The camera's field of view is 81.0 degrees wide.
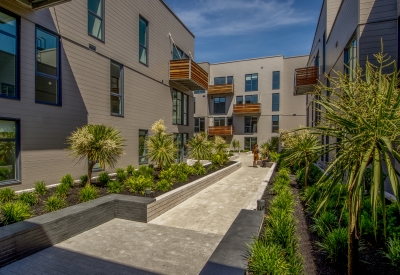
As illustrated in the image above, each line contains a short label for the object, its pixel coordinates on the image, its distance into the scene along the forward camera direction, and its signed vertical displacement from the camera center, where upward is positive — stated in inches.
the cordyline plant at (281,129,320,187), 329.7 -9.0
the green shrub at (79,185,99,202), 244.1 -63.5
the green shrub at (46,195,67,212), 214.2 -65.3
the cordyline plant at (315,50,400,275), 90.3 +1.0
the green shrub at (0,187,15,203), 236.8 -62.7
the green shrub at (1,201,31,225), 181.8 -62.8
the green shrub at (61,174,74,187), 303.0 -60.1
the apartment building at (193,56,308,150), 1061.1 +165.3
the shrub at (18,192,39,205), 229.3 -64.1
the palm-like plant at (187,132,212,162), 522.9 -29.2
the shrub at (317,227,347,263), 131.2 -63.0
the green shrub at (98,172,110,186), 325.4 -62.6
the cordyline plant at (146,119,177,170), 396.6 -25.0
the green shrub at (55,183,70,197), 256.7 -63.1
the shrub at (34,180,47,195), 272.7 -64.4
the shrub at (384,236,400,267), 124.3 -62.9
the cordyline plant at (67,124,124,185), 279.1 -13.0
